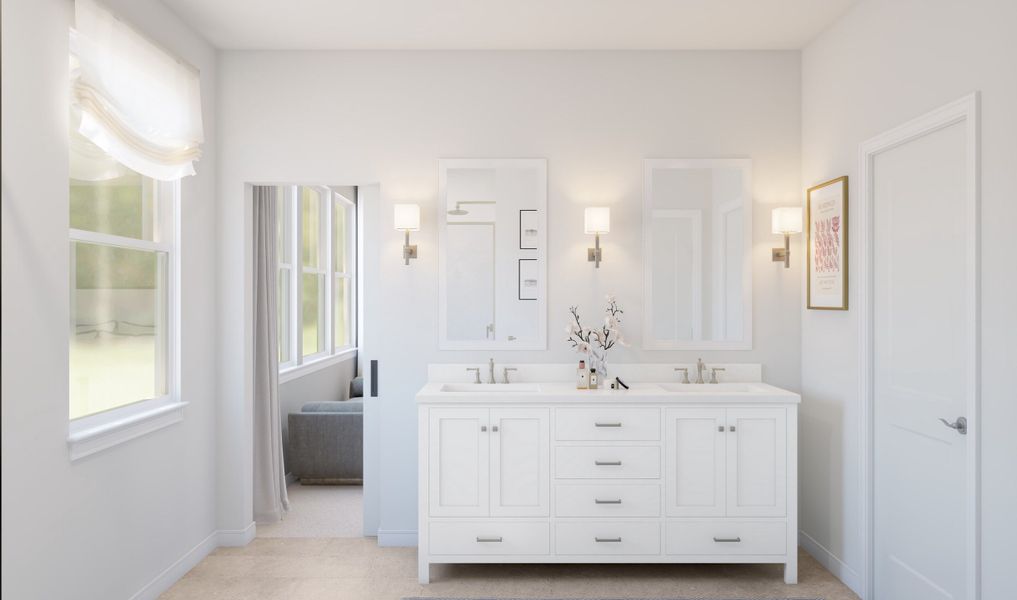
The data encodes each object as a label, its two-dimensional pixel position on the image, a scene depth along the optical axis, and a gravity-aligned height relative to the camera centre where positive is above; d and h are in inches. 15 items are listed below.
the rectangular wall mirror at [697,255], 144.7 +9.1
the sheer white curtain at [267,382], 160.7 -22.6
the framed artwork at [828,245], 124.8 +10.2
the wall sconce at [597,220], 138.3 +16.3
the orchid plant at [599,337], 138.5 -9.5
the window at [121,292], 101.0 +0.5
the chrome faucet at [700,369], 142.8 -16.8
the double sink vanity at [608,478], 124.1 -36.0
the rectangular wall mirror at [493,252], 145.0 +9.8
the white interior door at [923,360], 94.6 -10.5
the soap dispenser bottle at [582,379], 135.1 -17.9
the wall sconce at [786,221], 138.3 +16.1
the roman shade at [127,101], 97.1 +33.0
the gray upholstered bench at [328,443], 182.5 -42.9
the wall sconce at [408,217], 138.9 +17.1
